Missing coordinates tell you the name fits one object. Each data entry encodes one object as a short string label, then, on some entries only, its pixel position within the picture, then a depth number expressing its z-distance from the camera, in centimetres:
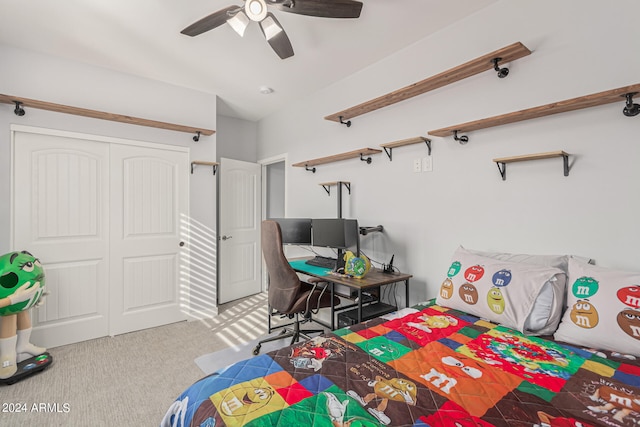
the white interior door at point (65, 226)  278
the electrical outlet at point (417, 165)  264
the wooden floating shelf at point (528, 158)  183
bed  94
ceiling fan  180
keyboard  309
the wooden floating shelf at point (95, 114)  265
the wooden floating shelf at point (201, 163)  364
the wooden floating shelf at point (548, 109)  160
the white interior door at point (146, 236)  322
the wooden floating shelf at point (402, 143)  255
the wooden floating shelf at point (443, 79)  195
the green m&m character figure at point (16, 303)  229
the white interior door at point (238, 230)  430
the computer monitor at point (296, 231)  346
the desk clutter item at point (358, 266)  252
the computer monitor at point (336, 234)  289
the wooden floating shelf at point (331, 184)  331
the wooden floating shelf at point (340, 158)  297
